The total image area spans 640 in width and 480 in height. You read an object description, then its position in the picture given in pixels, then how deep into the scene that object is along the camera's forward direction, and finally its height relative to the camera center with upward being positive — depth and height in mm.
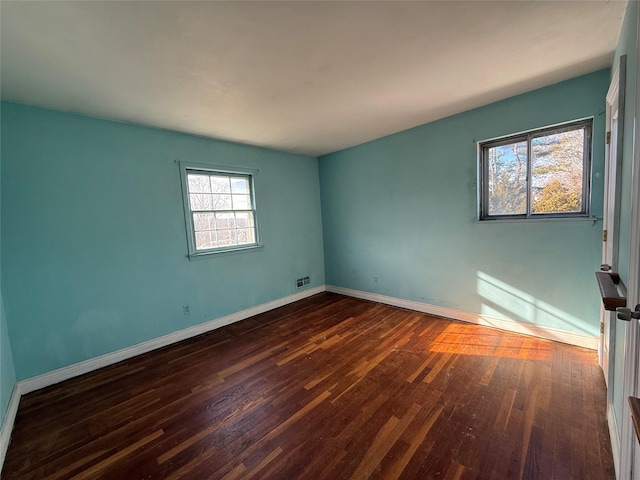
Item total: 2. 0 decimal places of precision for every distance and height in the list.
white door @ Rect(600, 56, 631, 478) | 1174 -642
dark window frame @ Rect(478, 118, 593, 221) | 2377 +439
